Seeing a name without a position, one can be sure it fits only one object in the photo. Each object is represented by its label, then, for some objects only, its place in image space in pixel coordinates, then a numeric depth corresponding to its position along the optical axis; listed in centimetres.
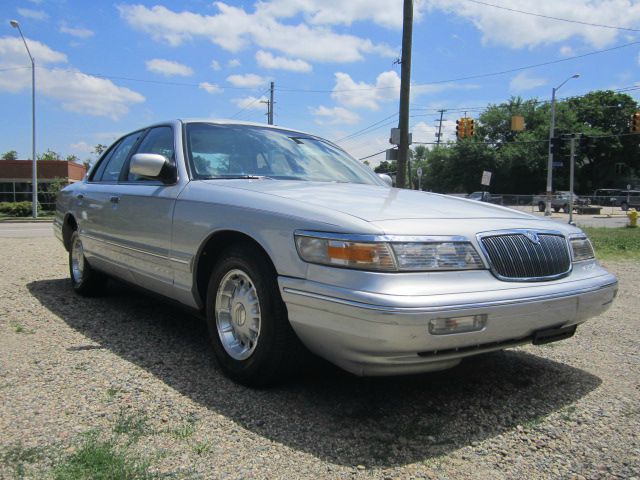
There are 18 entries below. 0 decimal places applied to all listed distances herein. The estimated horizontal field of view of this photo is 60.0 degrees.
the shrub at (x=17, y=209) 3219
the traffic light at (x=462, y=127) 2706
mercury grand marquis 248
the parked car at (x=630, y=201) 4588
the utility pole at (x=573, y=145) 2595
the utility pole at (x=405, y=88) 1363
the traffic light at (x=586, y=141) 2388
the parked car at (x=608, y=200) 4947
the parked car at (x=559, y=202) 4505
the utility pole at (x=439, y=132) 8221
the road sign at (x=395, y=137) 1422
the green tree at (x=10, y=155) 6838
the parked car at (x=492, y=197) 4738
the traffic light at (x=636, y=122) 2423
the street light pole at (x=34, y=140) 2804
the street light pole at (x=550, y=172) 2845
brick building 3741
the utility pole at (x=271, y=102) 4516
